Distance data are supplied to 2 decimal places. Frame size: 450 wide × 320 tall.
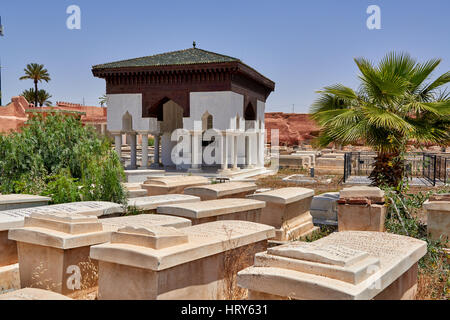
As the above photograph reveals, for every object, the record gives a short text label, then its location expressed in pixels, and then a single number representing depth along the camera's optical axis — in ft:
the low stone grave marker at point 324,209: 25.57
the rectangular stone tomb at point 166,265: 9.47
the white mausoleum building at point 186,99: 64.59
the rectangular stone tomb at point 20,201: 17.33
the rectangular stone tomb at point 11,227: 13.43
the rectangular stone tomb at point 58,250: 11.76
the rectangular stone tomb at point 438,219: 17.52
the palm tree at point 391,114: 22.80
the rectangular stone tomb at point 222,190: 22.24
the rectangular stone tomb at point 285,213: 19.94
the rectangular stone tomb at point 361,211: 18.99
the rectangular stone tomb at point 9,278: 13.24
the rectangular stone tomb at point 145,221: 13.39
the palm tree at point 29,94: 162.09
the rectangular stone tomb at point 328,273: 7.80
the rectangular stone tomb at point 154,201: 18.21
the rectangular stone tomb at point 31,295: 8.50
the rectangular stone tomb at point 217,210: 16.34
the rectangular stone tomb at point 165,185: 25.54
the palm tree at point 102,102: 198.31
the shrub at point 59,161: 20.03
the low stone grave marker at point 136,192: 24.25
